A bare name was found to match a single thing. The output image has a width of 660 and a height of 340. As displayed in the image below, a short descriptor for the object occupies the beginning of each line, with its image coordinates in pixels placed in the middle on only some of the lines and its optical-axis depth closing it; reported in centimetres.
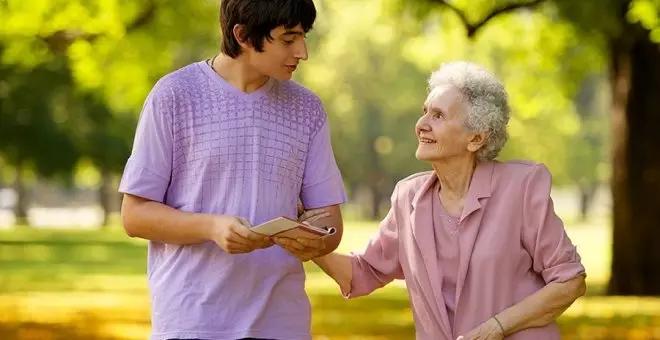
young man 486
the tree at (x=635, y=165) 2164
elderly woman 534
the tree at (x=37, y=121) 4053
